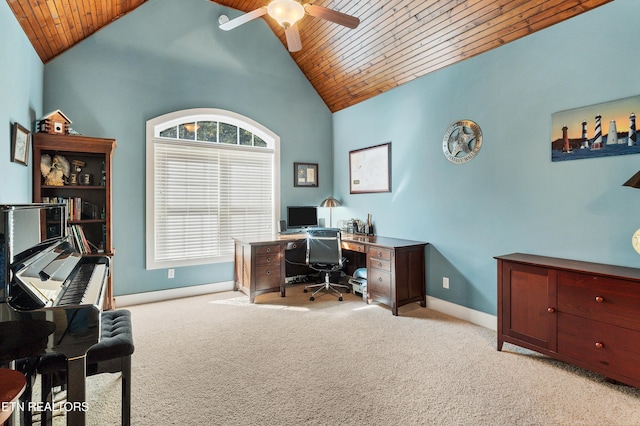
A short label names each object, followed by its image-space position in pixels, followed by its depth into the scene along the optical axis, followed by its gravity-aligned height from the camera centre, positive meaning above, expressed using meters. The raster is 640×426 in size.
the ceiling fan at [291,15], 2.40 +1.58
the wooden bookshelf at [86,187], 3.02 +0.28
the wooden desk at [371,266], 3.56 -0.66
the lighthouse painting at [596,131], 2.29 +0.61
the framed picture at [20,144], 2.47 +0.58
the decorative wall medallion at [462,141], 3.27 +0.74
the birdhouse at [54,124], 3.01 +0.88
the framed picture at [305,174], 5.05 +0.61
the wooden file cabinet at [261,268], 3.95 -0.72
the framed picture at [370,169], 4.32 +0.61
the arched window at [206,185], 4.05 +0.39
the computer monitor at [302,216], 4.89 -0.07
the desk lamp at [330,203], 4.95 +0.13
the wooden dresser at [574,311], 2.00 -0.73
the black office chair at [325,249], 4.06 -0.50
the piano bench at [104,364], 1.60 -0.78
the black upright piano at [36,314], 1.35 -0.44
